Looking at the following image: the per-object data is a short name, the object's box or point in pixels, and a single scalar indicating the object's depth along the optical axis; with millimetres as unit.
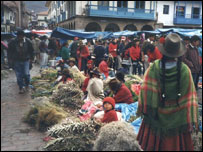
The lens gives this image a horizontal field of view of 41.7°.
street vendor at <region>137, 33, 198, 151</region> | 3186
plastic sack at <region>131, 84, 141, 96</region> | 7241
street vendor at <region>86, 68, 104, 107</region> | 6977
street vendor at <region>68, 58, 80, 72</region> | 9902
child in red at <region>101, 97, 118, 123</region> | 4875
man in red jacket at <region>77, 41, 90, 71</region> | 11703
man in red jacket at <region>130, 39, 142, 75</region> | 11391
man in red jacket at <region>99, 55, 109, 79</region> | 9594
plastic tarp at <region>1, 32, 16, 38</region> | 17797
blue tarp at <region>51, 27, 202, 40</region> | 13352
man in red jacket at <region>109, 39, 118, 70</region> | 14047
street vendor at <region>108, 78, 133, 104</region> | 6148
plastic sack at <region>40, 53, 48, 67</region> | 14992
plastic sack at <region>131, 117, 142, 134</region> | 5179
